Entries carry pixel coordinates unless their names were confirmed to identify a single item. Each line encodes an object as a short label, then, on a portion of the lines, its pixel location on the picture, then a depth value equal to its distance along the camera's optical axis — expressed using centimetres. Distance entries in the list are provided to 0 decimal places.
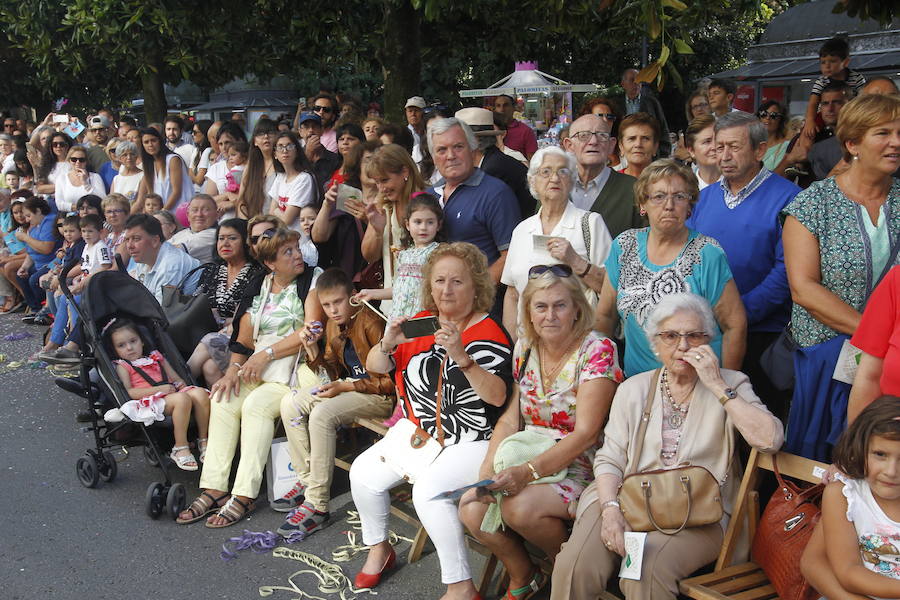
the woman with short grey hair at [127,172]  970
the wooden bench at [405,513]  431
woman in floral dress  356
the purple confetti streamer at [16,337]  937
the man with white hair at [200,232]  717
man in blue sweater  394
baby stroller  507
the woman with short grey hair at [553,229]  435
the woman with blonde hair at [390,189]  527
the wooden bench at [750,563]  307
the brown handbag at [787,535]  301
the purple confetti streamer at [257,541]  456
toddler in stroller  515
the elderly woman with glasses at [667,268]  366
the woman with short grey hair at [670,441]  318
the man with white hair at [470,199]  502
